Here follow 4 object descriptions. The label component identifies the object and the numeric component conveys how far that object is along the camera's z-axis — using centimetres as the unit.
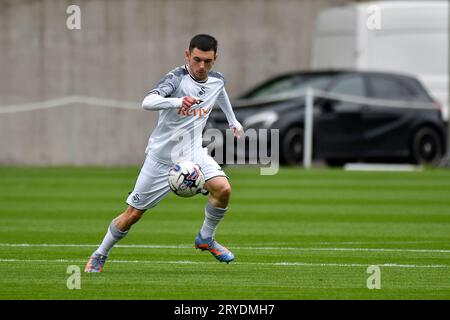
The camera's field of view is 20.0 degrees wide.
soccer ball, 1062
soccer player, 1088
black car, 2464
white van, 2745
